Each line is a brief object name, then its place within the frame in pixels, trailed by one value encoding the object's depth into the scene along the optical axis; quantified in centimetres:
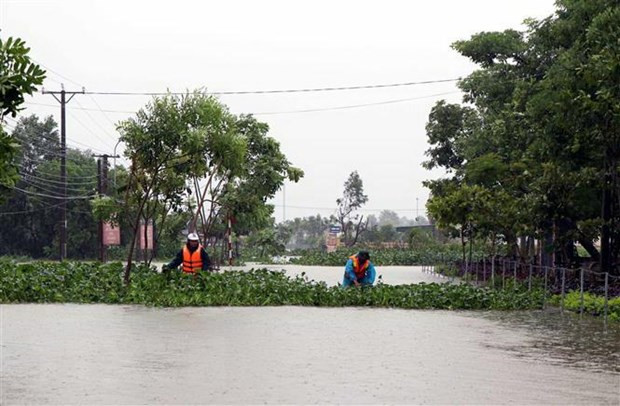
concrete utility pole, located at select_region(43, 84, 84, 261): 4989
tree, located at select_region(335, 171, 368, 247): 10850
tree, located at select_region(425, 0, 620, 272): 2370
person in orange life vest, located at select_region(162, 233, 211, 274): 2278
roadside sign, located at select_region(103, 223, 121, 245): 5509
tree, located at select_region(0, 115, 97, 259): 7356
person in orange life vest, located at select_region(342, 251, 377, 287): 2395
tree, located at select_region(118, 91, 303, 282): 2758
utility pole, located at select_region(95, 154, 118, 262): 5403
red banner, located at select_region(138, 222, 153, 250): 6394
